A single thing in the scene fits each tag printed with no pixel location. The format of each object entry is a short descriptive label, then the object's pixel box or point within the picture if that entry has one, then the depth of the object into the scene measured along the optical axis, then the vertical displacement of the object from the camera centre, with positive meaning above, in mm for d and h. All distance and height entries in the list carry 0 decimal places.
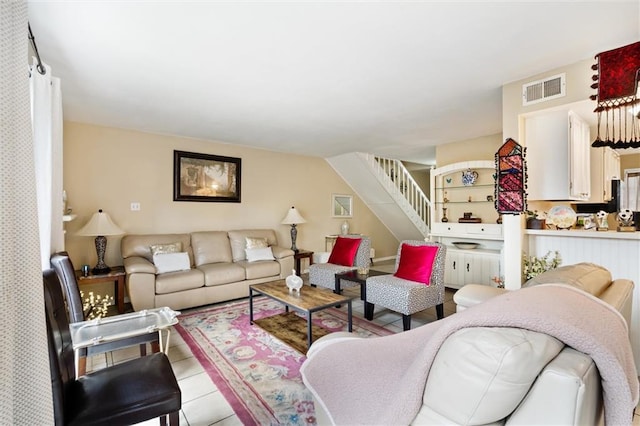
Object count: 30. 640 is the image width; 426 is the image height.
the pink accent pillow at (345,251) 4160 -557
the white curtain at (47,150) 1803 +438
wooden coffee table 2609 -833
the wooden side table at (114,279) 3296 -741
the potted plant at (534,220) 2654 -79
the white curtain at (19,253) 559 -79
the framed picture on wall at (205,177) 4598 +609
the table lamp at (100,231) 3510 -197
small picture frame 6629 +183
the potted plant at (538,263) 2539 -454
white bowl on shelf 4605 -526
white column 2637 -355
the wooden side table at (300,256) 5192 -759
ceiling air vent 2455 +1058
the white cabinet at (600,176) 3236 +394
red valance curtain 1925 +897
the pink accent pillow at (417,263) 3200 -569
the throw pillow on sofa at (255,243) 4723 -474
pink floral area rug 1876 -1239
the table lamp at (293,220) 5480 -127
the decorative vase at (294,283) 3086 -744
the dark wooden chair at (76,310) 1860 -676
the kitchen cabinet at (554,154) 2624 +534
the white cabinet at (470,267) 4214 -835
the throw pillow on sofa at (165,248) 3924 -462
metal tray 1817 -761
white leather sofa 685 -406
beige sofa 3473 -760
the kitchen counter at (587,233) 2151 -180
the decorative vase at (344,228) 6570 -343
